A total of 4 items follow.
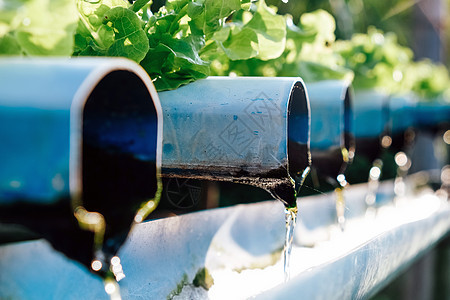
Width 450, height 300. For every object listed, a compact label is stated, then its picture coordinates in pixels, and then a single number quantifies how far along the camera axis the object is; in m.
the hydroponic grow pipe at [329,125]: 0.70
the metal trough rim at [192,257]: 0.48
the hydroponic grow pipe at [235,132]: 0.50
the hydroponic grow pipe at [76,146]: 0.38
